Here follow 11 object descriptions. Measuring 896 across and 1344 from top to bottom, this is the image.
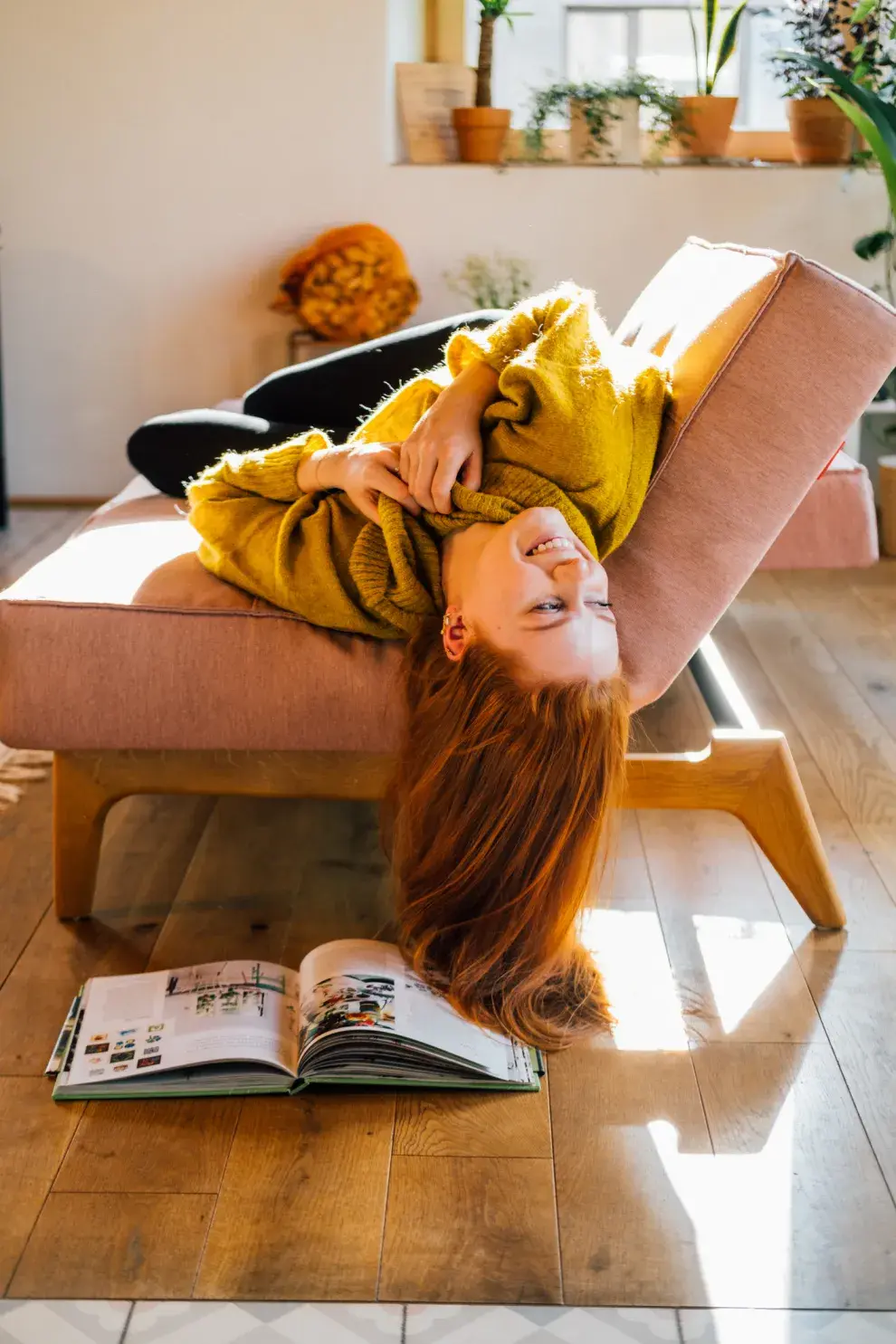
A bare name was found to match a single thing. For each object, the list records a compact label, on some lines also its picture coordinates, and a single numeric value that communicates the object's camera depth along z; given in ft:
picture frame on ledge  13.80
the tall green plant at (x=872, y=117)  11.16
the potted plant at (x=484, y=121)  13.51
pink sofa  5.56
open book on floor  4.96
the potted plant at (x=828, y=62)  12.71
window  14.33
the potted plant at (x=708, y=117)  13.37
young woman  5.02
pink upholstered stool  8.67
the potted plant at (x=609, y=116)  13.52
